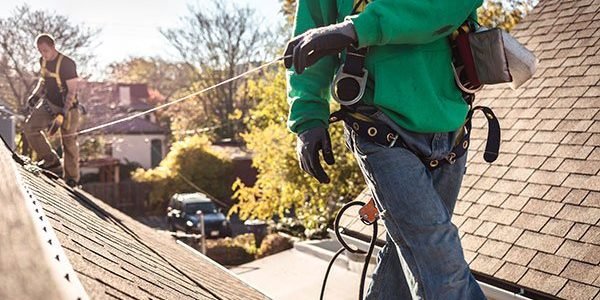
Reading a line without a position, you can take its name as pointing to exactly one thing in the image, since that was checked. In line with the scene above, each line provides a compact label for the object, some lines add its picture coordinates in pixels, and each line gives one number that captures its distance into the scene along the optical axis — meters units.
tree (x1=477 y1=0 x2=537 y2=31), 15.34
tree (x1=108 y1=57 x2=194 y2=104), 42.34
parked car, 21.42
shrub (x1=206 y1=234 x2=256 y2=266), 17.09
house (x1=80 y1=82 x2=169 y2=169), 29.08
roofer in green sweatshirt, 1.89
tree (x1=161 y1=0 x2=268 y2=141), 33.53
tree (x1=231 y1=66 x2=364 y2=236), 13.38
